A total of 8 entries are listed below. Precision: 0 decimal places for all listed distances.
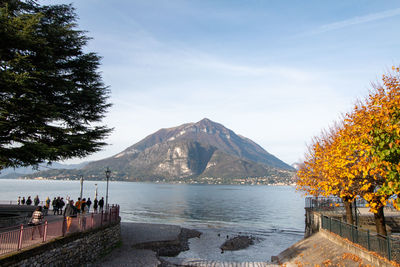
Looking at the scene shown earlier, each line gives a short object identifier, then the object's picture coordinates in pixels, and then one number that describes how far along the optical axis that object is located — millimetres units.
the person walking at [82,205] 26348
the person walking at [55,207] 29975
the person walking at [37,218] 15323
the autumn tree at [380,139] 9430
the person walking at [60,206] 30359
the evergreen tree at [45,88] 15945
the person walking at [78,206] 23886
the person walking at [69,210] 18838
